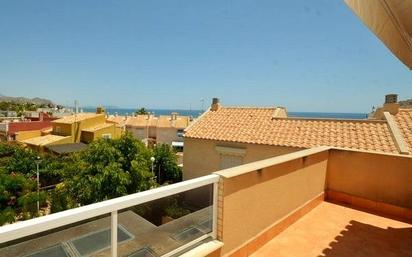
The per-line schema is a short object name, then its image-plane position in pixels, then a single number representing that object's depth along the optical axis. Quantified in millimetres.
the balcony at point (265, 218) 2455
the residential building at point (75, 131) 33188
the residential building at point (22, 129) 36719
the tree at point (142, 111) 77662
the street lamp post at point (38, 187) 20844
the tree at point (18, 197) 19917
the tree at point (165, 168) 27797
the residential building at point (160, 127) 49406
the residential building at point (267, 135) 13086
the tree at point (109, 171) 17078
